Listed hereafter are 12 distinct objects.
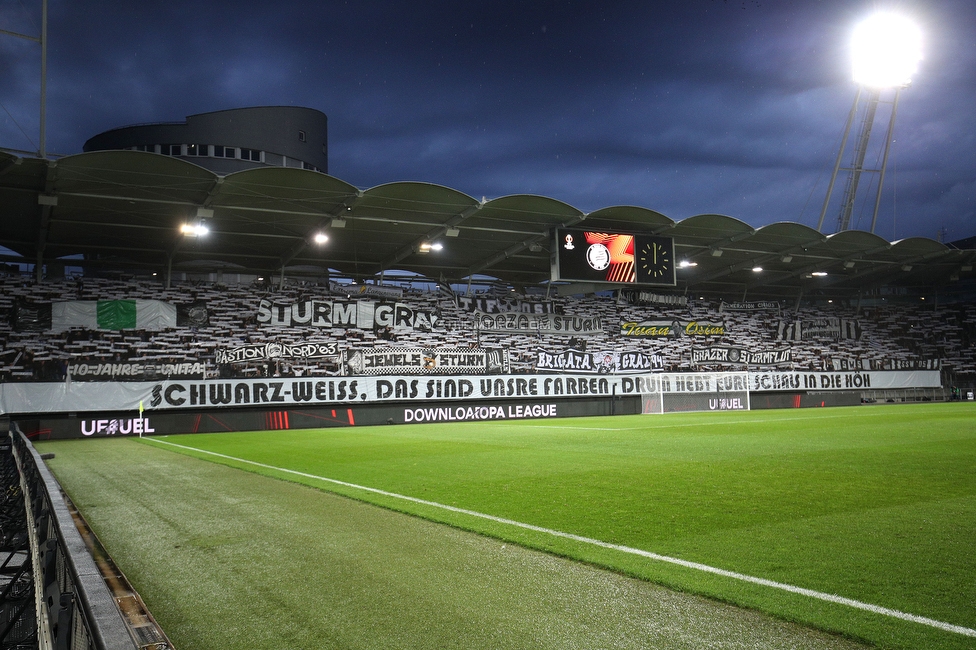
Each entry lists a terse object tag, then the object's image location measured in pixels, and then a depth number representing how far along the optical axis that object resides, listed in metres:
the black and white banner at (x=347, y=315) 33.31
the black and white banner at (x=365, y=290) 35.94
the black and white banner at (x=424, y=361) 30.23
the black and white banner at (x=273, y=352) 29.77
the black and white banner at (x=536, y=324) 37.97
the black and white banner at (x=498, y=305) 38.50
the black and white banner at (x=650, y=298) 42.69
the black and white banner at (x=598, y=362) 35.84
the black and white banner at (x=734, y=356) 40.53
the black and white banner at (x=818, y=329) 45.06
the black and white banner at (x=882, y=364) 40.28
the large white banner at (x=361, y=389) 24.15
